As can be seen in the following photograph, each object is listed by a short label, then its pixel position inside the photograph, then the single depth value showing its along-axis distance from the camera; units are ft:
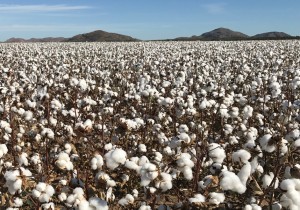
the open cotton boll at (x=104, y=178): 7.59
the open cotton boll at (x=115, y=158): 7.04
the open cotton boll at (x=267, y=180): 7.49
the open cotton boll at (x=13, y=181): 6.98
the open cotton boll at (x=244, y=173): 6.67
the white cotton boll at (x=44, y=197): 7.30
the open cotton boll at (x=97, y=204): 6.49
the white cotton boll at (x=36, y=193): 7.27
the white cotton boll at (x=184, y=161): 7.41
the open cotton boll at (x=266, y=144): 6.86
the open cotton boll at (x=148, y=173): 6.87
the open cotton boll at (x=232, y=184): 6.39
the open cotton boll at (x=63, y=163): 8.35
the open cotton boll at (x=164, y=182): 7.03
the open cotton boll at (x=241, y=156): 6.95
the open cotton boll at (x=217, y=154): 7.85
